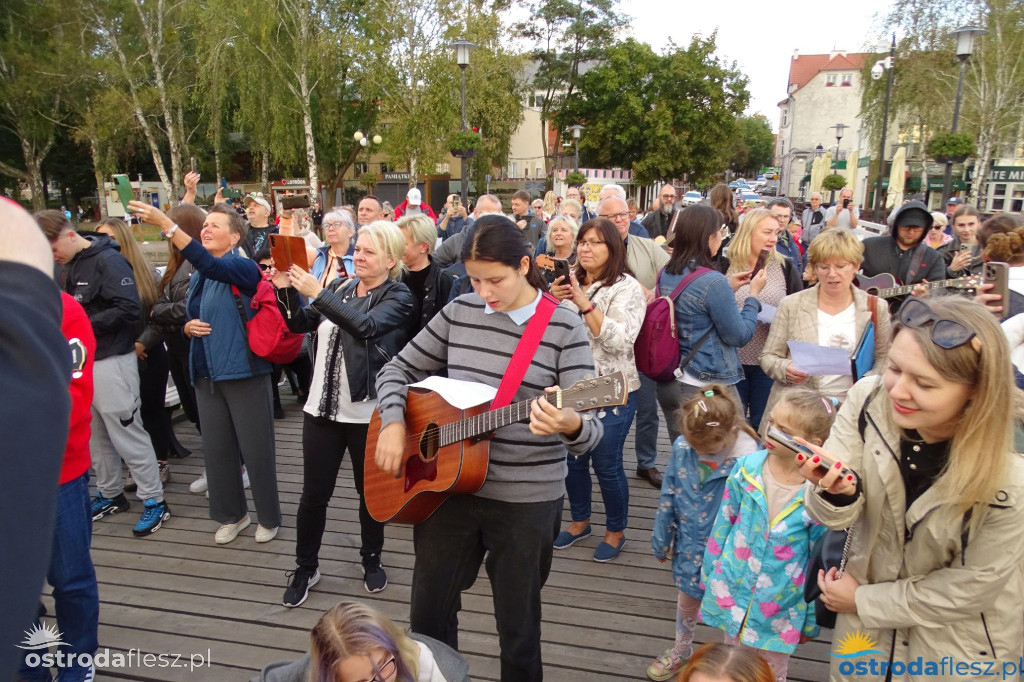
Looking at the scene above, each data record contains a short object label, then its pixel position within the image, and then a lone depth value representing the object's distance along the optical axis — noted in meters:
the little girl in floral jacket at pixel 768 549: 2.33
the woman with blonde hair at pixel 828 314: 3.44
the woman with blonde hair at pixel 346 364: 3.15
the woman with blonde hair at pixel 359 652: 1.86
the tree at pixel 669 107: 36.56
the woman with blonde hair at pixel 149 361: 4.43
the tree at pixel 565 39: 39.72
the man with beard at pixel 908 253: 4.66
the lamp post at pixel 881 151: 15.80
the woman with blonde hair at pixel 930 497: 1.52
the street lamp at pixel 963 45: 12.17
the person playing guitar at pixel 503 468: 2.19
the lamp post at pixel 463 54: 13.41
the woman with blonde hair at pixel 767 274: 4.30
